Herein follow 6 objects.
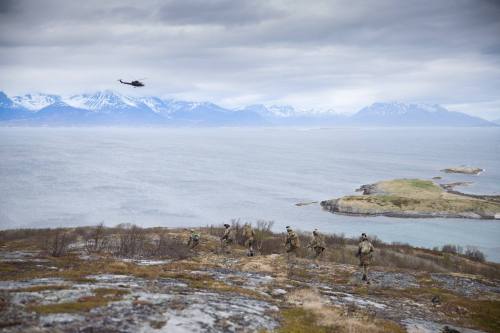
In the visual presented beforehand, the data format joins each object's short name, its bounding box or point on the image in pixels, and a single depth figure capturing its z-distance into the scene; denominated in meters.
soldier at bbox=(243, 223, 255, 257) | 34.25
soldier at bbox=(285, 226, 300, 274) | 31.16
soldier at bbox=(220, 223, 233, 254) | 34.34
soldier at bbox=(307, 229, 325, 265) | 34.75
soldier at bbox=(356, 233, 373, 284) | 27.05
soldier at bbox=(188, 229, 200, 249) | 35.72
